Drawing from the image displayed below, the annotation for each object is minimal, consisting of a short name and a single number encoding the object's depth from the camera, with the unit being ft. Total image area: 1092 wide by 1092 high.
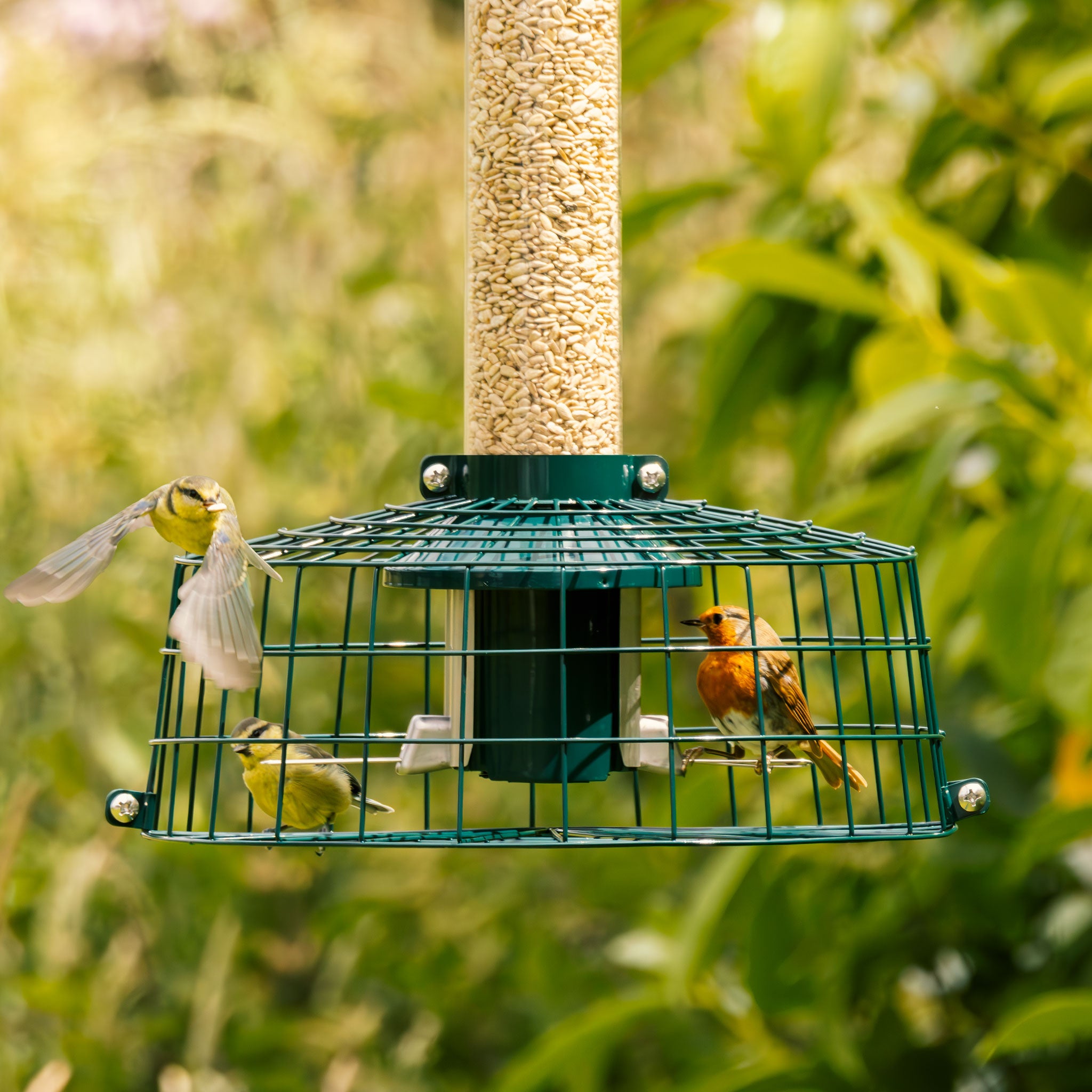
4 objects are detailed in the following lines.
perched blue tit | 18.20
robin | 19.07
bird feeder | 16.74
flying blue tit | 15.61
